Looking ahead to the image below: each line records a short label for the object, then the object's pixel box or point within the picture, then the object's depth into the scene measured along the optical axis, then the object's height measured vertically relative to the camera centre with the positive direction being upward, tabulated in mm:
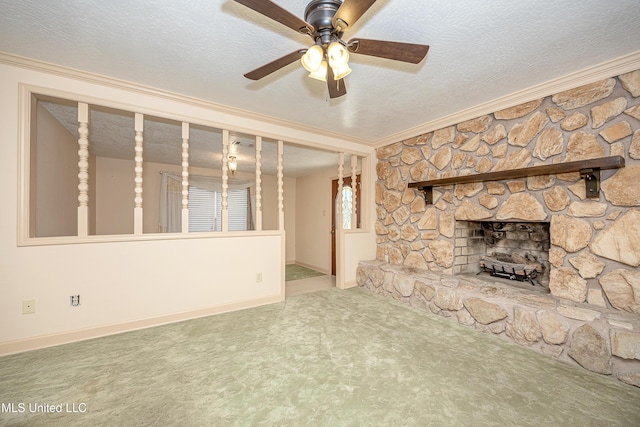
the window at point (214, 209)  5789 +197
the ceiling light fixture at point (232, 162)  3486 +774
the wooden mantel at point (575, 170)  1981 +400
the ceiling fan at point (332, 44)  1277 +976
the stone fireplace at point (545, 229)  1973 -139
